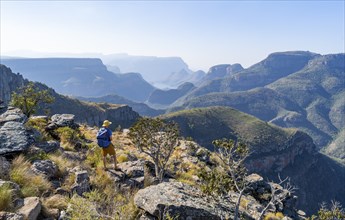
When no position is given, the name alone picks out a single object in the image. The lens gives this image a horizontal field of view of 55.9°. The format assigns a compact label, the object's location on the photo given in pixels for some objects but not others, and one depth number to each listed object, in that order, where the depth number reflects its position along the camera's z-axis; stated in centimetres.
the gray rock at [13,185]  859
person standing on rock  1516
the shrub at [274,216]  1738
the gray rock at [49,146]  1490
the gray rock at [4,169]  967
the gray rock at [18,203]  816
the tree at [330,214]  1713
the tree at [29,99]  2518
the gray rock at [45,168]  1152
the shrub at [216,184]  1320
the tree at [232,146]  1427
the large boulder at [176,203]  966
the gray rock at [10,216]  721
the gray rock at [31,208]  781
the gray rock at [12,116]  1602
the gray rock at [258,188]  2227
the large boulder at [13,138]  1206
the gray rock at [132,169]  1438
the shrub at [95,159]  1576
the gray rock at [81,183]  1089
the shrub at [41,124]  1769
